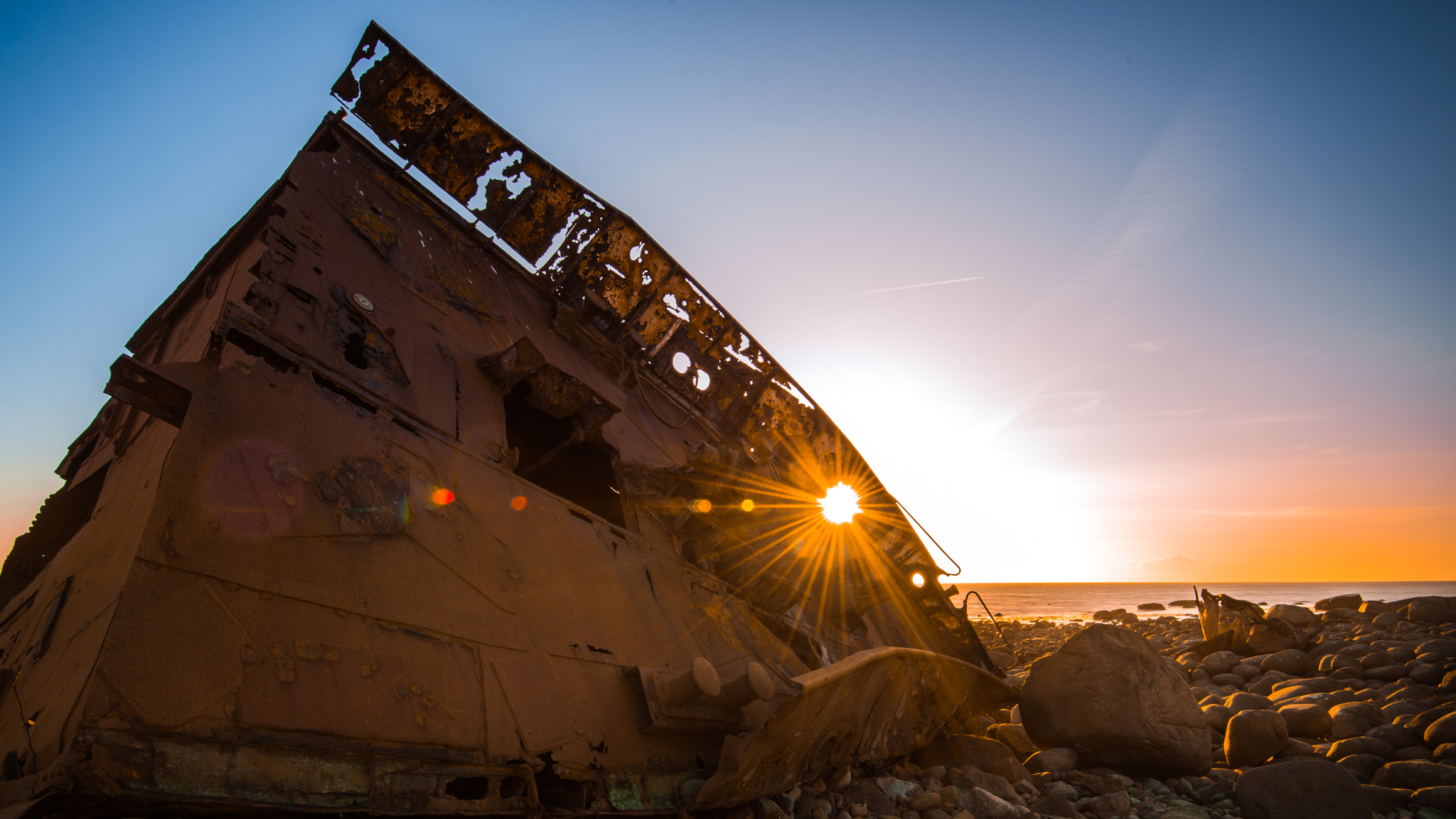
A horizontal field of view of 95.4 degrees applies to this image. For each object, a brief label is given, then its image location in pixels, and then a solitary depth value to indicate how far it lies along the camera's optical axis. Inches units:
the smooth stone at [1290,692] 303.3
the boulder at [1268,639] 424.8
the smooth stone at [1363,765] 202.8
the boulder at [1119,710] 204.2
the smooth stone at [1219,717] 264.4
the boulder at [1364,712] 246.5
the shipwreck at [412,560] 77.3
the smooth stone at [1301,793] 160.1
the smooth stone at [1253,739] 220.8
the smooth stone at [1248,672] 384.8
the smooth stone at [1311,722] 249.8
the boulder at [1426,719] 225.6
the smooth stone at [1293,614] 472.1
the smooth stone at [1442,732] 209.9
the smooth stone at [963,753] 213.2
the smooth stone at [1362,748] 215.8
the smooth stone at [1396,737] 221.6
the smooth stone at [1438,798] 170.9
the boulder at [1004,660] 547.0
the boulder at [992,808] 158.4
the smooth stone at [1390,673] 321.4
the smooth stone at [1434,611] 494.0
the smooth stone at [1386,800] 175.3
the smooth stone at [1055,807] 174.6
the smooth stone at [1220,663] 399.9
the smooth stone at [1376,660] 340.8
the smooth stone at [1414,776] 180.9
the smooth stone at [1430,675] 303.3
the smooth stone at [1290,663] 372.2
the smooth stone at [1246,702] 274.4
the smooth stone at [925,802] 159.6
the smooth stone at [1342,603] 793.7
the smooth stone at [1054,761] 210.2
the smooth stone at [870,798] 154.9
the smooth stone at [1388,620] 506.6
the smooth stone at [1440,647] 321.1
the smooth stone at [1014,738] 250.7
